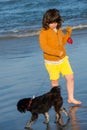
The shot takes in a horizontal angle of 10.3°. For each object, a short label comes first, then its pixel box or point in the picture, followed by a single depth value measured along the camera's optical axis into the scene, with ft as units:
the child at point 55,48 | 21.91
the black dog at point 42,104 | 20.07
